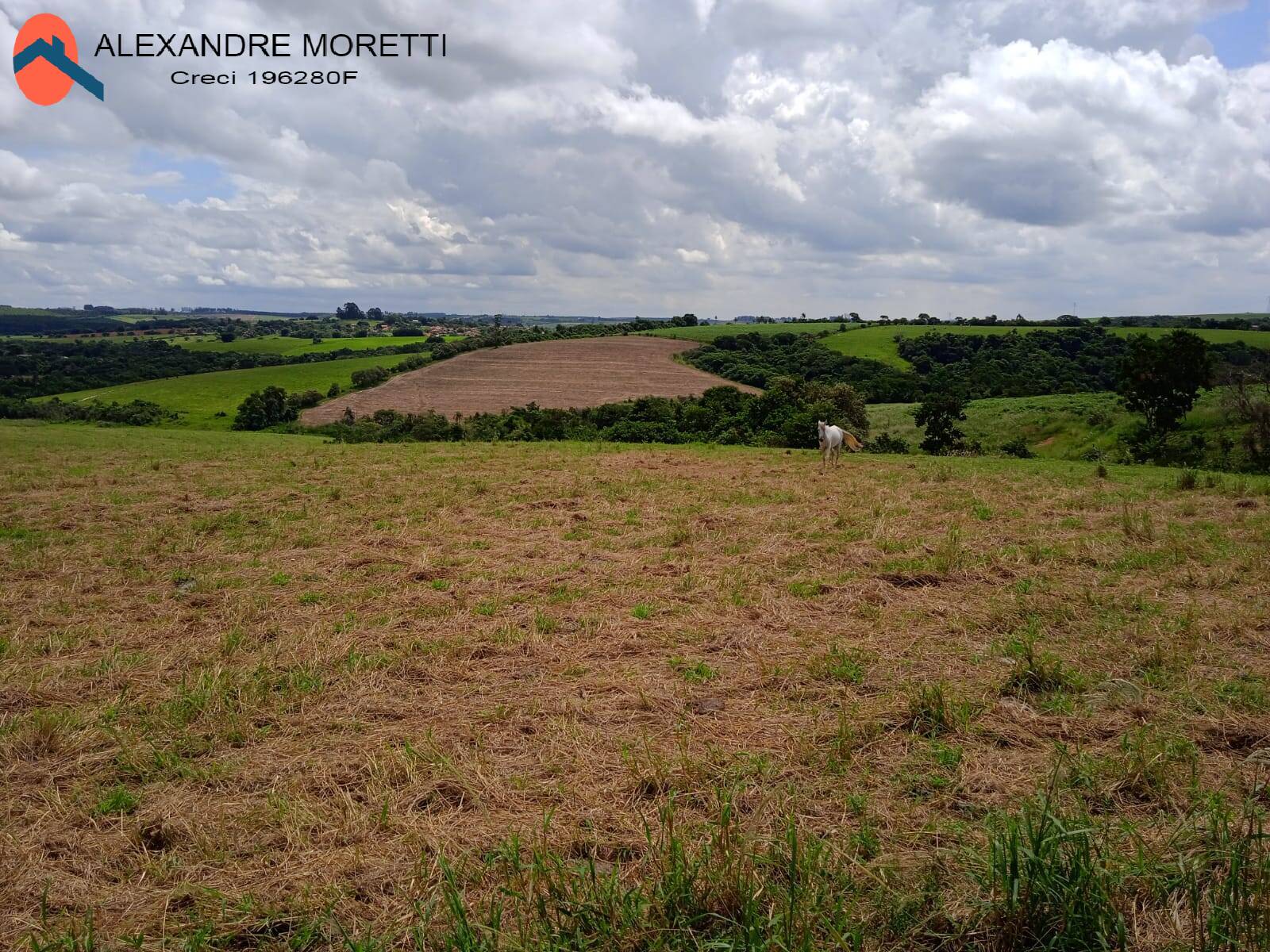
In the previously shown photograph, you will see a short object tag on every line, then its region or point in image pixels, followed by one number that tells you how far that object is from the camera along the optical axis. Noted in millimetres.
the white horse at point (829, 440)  19016
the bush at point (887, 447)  27922
